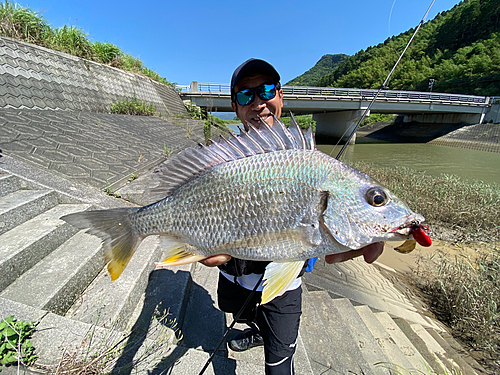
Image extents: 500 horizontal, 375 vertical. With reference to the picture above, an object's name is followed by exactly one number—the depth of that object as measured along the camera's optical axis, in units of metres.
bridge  26.59
